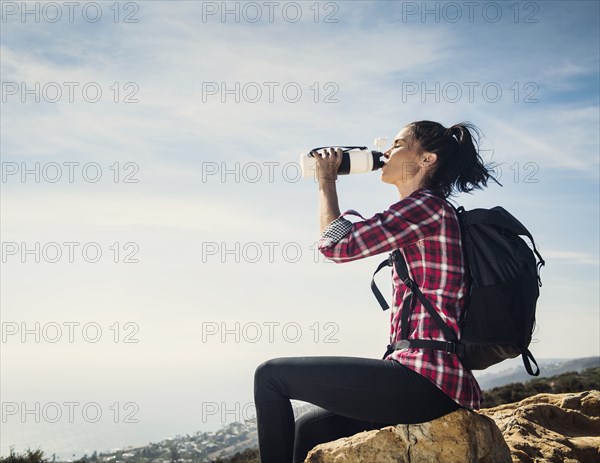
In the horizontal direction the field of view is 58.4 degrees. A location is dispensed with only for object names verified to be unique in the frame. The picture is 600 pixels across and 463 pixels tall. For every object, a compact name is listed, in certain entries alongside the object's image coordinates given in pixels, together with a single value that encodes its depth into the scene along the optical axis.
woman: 2.85
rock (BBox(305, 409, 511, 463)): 3.21
